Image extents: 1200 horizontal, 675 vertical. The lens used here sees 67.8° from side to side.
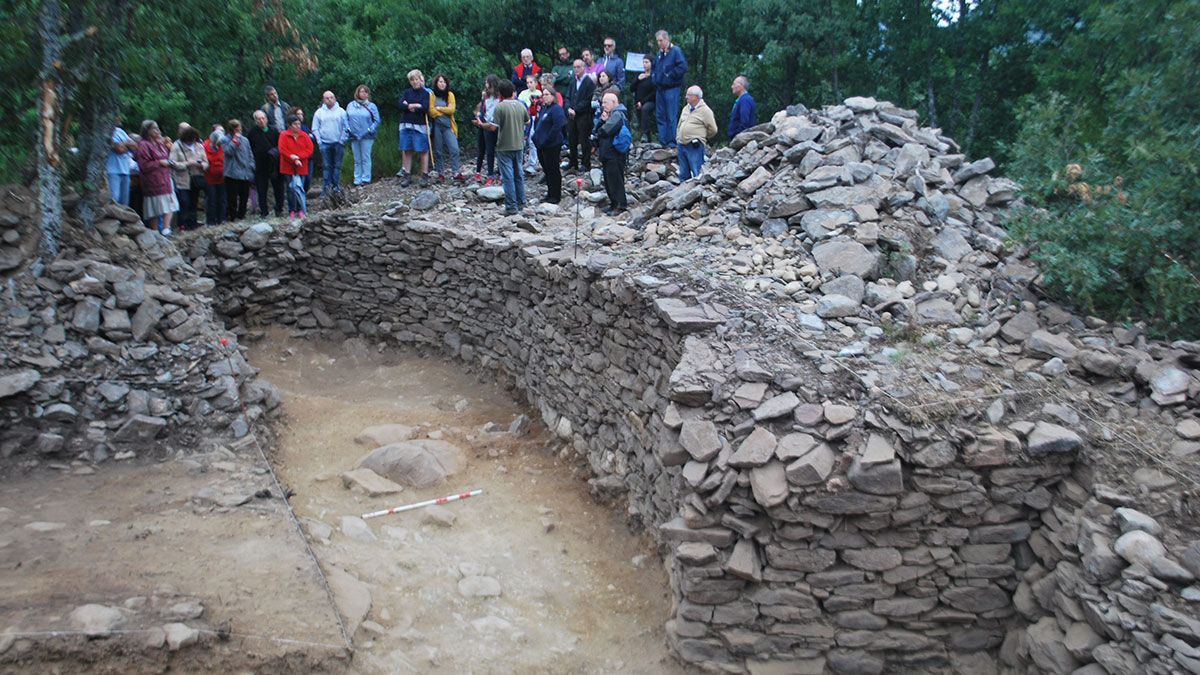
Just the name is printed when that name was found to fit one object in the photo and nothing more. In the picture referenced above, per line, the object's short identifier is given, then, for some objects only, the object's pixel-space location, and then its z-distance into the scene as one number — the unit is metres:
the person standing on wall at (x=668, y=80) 12.95
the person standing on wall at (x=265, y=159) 12.63
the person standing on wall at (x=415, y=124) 13.61
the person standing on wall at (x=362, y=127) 13.58
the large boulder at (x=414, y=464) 8.80
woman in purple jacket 10.96
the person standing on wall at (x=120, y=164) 10.66
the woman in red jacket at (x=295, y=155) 12.57
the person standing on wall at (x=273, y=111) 12.91
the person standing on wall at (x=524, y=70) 14.20
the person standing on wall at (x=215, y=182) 12.30
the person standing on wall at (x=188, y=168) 11.80
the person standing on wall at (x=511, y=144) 11.77
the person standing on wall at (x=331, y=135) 13.30
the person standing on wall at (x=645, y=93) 13.59
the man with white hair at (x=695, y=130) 11.61
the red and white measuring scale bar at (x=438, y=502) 8.15
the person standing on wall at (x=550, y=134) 12.14
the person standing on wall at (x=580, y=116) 13.32
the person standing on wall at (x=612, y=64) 13.92
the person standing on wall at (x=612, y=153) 11.39
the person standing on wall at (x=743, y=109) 12.53
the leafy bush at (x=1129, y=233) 6.72
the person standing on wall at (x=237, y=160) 12.20
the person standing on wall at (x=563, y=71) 14.53
